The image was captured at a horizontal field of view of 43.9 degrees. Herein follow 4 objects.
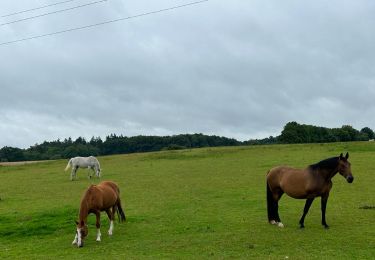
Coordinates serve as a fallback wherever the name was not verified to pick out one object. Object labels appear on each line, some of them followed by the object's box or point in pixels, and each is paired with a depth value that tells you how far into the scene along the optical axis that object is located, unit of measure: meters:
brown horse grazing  11.77
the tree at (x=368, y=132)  108.89
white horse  31.56
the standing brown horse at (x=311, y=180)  12.39
